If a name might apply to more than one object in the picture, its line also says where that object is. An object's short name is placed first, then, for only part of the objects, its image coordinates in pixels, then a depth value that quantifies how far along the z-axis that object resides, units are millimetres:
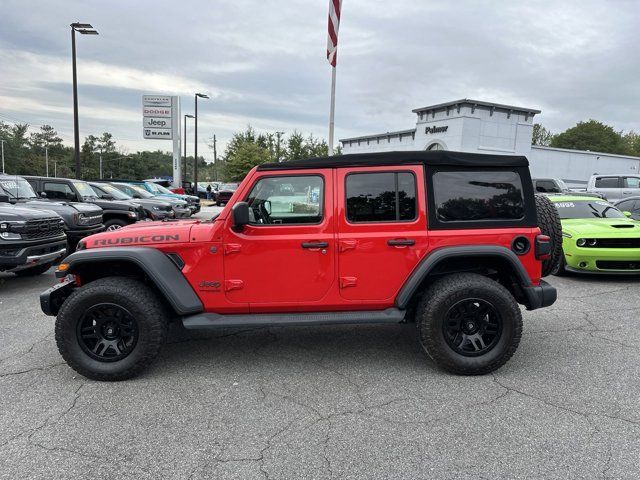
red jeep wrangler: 3443
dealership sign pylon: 30266
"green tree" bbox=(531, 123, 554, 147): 81875
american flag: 8367
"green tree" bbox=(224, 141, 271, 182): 43656
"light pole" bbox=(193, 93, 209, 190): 33219
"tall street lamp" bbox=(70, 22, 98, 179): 16375
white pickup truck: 17359
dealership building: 30281
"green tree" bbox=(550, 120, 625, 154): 70562
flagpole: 9470
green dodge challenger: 6543
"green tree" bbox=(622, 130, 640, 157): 74125
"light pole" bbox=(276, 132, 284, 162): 48891
